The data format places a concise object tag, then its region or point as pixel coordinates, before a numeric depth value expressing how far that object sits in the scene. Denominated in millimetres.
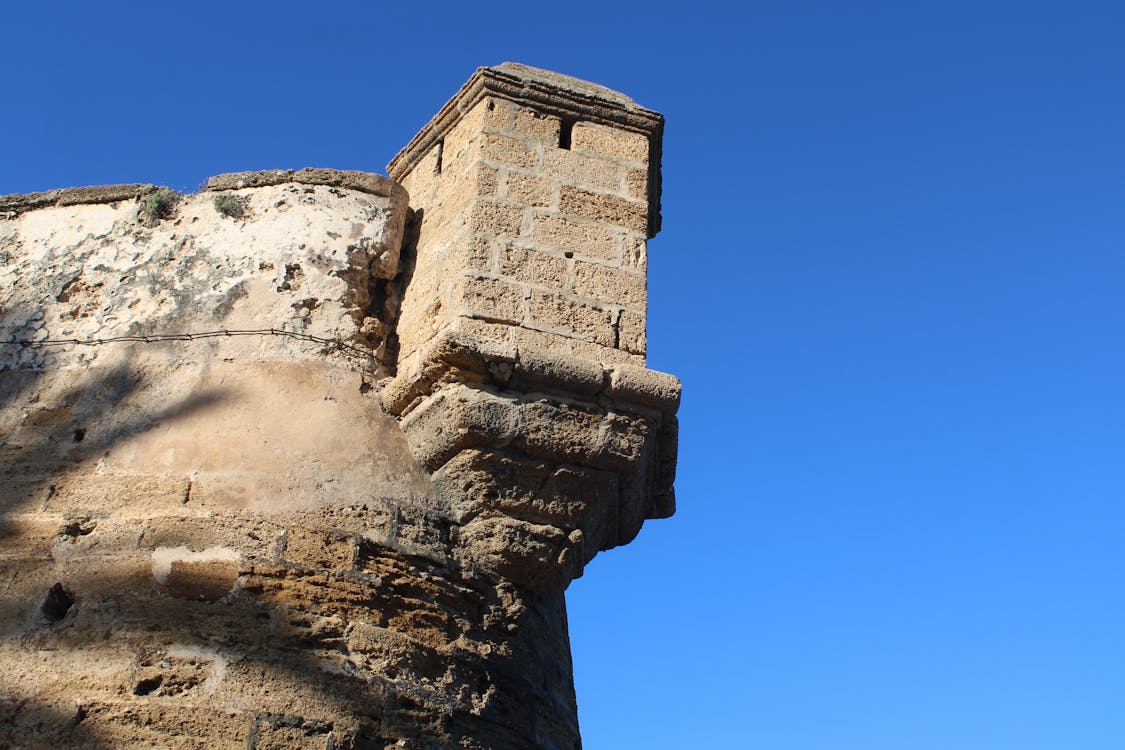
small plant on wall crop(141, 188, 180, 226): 4223
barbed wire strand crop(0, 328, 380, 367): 3871
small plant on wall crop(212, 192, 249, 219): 4199
